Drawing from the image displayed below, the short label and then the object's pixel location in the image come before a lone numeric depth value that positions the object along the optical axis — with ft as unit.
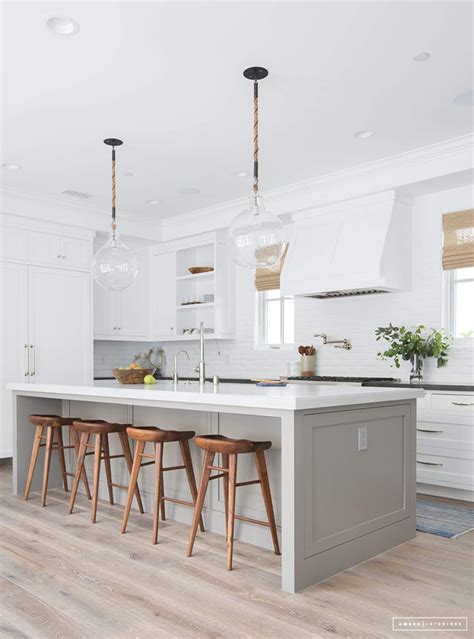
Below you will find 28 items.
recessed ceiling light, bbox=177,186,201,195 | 20.10
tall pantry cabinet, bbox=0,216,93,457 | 20.08
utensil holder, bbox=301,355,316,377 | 20.71
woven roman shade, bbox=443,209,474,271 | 17.08
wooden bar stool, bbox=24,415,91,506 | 14.98
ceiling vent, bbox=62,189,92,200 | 20.34
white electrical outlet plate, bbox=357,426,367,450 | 10.57
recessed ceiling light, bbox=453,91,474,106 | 13.08
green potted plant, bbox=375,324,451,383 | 17.11
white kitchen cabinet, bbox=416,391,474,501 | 14.92
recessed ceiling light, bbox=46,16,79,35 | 10.19
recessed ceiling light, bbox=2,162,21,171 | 17.60
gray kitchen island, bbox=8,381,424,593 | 9.27
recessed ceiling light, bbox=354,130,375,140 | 15.24
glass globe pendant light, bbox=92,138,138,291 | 14.43
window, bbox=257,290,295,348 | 22.71
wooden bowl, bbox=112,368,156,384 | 15.05
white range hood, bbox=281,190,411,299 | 17.53
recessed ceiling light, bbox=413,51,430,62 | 11.36
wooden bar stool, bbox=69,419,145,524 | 13.33
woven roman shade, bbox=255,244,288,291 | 22.58
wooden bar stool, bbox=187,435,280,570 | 10.10
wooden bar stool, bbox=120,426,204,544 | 11.60
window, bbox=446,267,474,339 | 17.34
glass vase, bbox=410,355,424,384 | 17.17
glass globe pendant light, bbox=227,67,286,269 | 11.76
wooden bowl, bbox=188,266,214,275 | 24.04
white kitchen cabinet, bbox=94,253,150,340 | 23.89
